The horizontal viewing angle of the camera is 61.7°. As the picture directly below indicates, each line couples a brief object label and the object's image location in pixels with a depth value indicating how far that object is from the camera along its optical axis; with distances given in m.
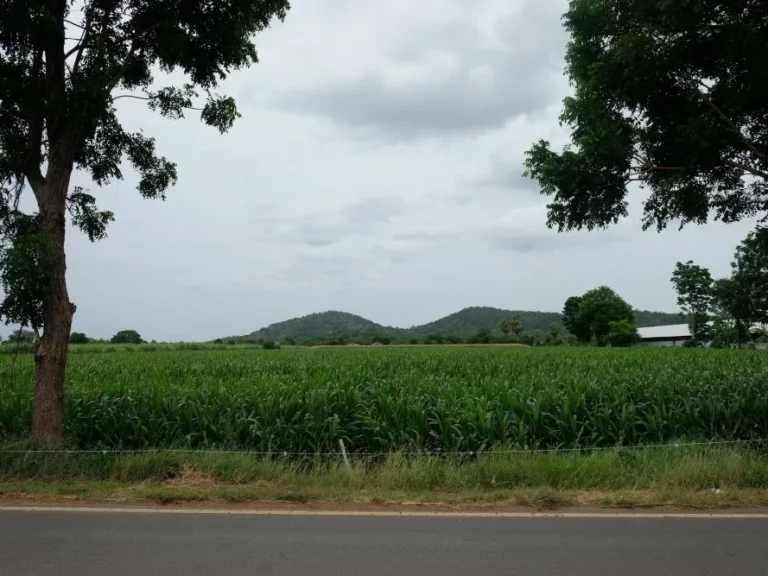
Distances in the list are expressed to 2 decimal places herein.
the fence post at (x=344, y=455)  8.41
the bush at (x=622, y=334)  90.19
